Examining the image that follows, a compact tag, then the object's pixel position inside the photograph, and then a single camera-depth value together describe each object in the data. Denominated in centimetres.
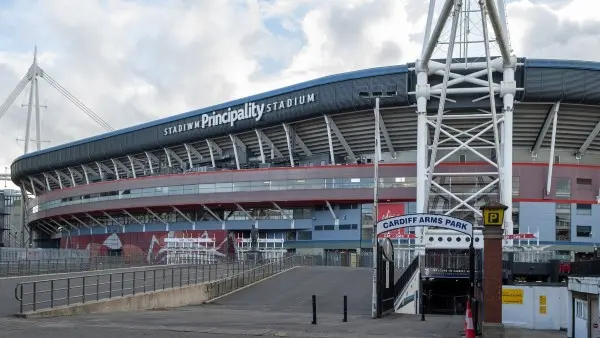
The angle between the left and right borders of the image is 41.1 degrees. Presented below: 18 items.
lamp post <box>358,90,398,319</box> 2890
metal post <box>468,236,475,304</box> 2284
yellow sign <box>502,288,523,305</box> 2936
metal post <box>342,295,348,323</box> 2645
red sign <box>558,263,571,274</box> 4512
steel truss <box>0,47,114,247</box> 12419
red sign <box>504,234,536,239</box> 5471
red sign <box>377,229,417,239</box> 5467
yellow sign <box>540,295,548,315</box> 2861
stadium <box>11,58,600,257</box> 6831
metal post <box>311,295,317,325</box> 2506
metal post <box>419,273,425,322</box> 4331
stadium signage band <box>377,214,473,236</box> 2833
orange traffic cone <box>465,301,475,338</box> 1808
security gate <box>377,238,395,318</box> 2898
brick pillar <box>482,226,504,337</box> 2103
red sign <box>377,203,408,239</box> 7312
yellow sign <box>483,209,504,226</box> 2123
